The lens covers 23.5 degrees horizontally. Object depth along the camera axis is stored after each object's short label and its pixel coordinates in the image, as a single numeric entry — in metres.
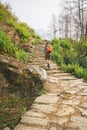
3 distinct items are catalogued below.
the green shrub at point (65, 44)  16.50
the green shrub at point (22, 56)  10.08
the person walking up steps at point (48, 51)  10.36
